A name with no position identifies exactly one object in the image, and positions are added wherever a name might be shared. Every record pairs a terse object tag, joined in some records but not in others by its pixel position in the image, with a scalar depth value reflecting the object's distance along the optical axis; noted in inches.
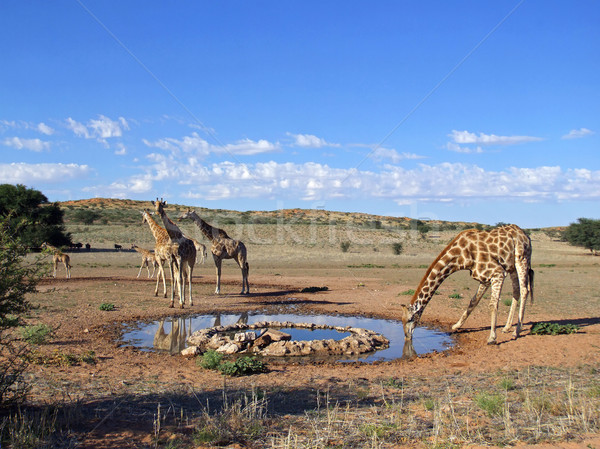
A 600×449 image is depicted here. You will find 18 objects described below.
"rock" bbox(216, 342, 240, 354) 457.1
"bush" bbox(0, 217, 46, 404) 273.0
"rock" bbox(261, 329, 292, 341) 490.2
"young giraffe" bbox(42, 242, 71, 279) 1019.9
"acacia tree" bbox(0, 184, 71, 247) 1640.0
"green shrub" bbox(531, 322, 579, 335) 505.4
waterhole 474.3
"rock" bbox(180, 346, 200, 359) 443.5
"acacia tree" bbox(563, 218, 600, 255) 2212.1
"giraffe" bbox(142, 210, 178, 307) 714.8
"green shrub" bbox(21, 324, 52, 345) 330.0
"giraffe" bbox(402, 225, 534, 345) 500.1
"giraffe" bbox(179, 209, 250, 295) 867.4
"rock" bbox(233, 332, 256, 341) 473.1
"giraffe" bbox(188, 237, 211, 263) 1216.0
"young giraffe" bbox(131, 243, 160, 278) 1014.4
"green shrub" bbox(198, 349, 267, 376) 375.9
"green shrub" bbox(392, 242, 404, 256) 2094.0
